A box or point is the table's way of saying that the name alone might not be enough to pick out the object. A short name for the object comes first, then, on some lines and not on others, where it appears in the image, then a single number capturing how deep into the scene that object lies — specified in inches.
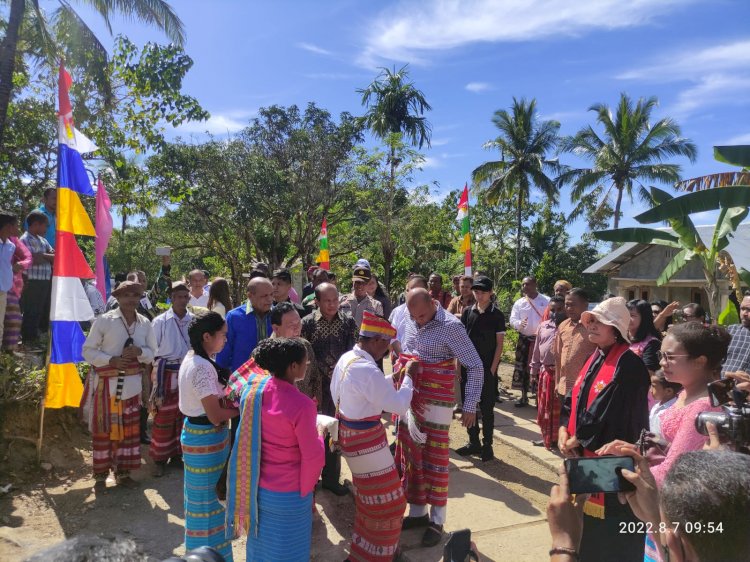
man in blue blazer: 163.2
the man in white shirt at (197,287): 259.3
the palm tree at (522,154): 1170.0
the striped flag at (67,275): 183.8
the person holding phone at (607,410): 103.0
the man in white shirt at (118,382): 171.9
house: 658.2
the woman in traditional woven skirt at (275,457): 101.9
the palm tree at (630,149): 1106.7
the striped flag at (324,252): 417.8
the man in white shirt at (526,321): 290.8
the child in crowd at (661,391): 131.6
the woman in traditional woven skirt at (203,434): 117.7
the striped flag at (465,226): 310.9
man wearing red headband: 117.3
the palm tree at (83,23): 360.4
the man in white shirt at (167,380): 188.4
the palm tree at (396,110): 967.0
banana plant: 284.8
